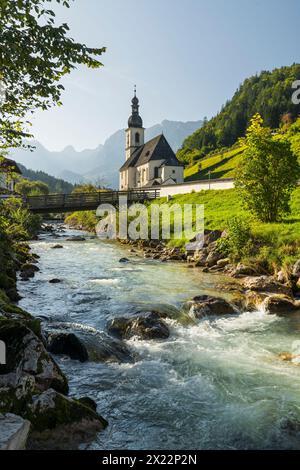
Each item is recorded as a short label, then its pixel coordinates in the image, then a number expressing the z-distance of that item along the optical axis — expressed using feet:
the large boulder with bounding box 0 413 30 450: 14.81
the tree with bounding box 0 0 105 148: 19.66
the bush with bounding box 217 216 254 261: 69.15
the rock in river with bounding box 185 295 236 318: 43.96
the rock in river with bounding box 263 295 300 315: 44.70
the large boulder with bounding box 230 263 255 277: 63.00
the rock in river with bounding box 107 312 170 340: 36.35
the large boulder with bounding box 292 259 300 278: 55.47
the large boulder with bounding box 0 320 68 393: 21.59
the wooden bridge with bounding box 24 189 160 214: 129.70
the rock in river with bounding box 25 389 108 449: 18.91
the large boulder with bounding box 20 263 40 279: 65.11
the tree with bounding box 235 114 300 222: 75.66
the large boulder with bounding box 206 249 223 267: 74.59
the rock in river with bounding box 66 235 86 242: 141.38
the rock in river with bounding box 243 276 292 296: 51.48
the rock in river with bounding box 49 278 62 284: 61.92
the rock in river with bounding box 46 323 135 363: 30.89
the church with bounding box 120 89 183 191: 250.37
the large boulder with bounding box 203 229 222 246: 84.69
